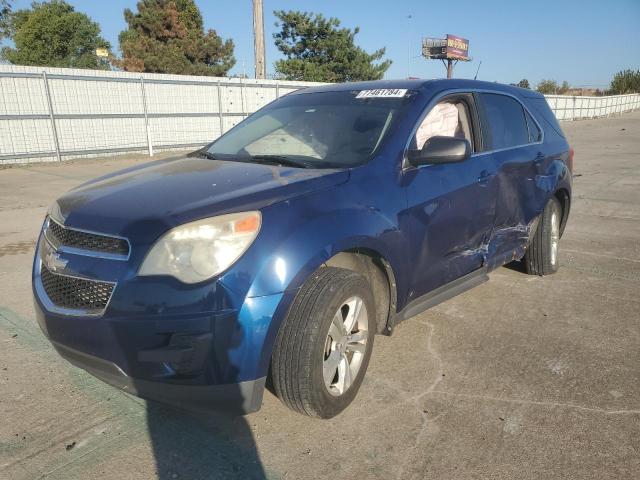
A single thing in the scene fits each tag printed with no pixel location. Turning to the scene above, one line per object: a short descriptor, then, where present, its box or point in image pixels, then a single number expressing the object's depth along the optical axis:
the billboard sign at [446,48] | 58.38
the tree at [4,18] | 30.20
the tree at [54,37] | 43.91
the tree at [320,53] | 36.66
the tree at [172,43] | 41.59
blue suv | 2.11
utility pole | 17.29
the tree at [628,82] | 63.94
